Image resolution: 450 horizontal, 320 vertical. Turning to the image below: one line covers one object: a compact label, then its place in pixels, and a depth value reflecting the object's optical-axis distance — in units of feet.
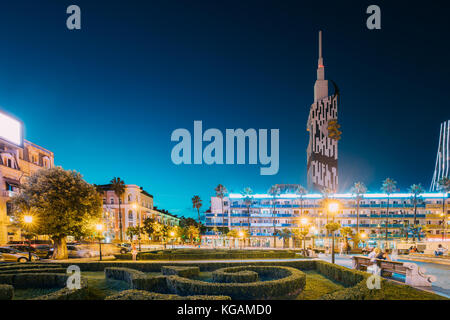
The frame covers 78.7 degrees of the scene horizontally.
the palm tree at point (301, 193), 284.61
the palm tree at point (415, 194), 259.19
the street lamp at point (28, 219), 71.61
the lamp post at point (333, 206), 71.43
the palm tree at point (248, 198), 275.80
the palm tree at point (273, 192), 282.56
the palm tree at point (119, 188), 259.80
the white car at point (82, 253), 107.15
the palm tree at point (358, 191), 268.62
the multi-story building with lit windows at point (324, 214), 265.54
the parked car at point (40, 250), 99.57
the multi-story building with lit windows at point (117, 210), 261.03
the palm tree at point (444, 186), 259.45
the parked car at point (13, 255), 86.67
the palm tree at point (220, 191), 289.53
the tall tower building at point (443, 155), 446.19
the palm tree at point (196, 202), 320.29
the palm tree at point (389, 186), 269.44
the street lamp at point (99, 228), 87.90
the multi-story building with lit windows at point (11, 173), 140.26
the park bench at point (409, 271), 42.27
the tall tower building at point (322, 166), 644.69
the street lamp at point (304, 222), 123.54
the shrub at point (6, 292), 34.75
